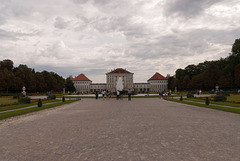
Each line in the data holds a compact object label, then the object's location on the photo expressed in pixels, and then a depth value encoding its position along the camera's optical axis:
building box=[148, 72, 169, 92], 156.01
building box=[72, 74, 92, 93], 157.62
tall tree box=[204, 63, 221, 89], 64.62
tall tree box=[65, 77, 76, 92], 102.53
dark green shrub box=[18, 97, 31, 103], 24.87
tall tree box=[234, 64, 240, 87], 50.98
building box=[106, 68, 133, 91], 148.91
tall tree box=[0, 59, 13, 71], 60.47
